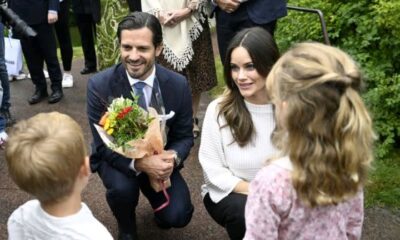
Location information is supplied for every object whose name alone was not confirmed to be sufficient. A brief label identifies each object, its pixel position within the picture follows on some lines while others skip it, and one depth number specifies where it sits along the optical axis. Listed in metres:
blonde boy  1.65
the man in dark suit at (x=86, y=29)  6.26
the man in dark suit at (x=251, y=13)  3.65
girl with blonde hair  1.56
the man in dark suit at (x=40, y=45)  4.99
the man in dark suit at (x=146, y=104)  2.85
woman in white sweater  2.61
